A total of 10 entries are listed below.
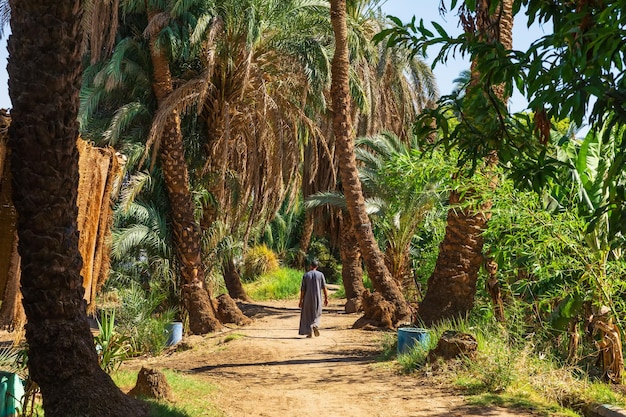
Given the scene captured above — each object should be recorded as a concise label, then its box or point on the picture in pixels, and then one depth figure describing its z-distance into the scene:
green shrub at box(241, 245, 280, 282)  32.75
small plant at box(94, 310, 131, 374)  10.24
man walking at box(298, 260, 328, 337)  16.20
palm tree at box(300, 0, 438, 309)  23.08
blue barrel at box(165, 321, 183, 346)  15.98
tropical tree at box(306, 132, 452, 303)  20.83
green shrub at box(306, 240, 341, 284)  36.78
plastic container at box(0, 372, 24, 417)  6.68
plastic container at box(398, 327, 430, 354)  12.08
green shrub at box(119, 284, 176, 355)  15.12
